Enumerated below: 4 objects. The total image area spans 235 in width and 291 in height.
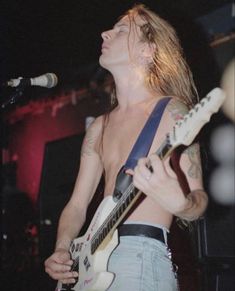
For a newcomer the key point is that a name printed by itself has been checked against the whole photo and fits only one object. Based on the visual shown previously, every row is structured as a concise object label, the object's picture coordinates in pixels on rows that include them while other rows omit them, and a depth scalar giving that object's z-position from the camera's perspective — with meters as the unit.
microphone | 2.27
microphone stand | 2.27
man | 1.59
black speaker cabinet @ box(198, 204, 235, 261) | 2.84
